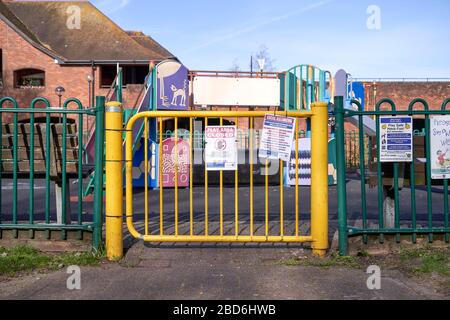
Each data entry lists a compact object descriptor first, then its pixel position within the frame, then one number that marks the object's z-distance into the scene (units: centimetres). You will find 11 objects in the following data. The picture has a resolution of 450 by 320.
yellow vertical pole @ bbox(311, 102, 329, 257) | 545
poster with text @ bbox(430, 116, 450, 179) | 565
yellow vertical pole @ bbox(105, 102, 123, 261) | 548
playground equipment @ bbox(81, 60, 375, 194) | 1381
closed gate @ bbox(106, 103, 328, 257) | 546
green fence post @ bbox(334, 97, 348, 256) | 549
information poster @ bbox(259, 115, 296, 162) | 548
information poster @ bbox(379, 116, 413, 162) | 556
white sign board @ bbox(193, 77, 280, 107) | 1542
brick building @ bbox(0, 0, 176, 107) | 3045
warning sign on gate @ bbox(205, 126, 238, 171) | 548
